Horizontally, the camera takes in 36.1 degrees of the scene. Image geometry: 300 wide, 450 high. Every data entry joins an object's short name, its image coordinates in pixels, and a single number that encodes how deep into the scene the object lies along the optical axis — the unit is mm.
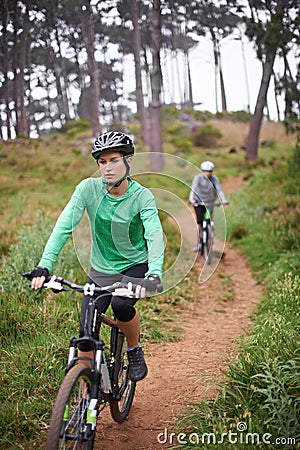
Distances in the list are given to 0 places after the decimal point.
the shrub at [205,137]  27281
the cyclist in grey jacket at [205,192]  8898
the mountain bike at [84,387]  2566
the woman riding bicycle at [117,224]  3289
